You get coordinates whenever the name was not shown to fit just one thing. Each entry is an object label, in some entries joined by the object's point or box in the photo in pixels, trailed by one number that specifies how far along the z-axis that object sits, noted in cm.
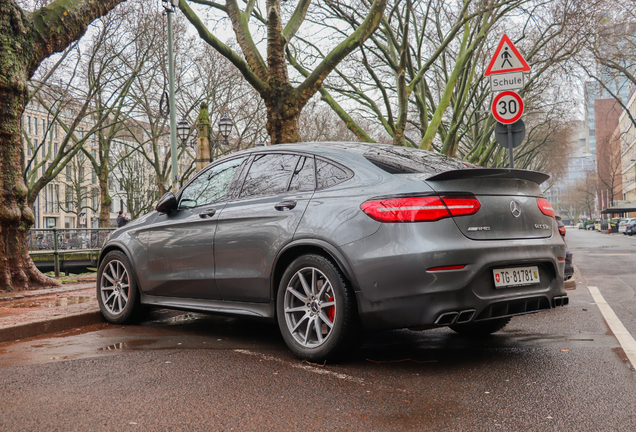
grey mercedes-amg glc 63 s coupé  372
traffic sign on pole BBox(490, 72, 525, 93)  805
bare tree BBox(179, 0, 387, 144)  1116
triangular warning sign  806
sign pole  820
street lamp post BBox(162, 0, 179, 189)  1703
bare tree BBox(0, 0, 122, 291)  810
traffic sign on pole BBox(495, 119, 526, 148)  838
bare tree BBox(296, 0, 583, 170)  1794
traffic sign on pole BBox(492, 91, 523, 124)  820
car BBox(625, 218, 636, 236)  4431
